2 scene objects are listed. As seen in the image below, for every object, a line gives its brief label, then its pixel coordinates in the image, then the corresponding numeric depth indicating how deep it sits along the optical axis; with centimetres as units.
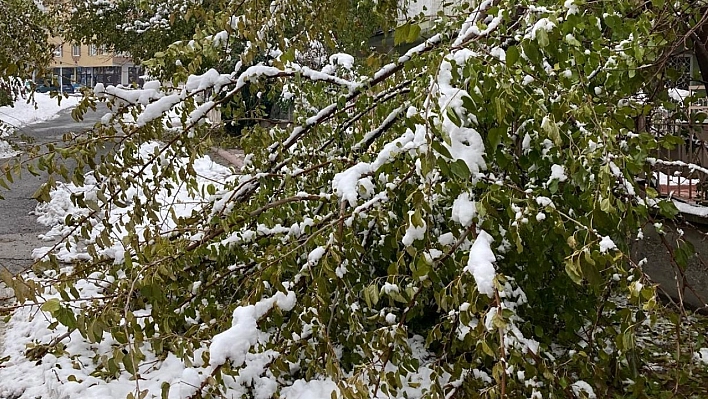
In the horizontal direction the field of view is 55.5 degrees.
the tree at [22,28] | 761
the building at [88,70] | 4562
